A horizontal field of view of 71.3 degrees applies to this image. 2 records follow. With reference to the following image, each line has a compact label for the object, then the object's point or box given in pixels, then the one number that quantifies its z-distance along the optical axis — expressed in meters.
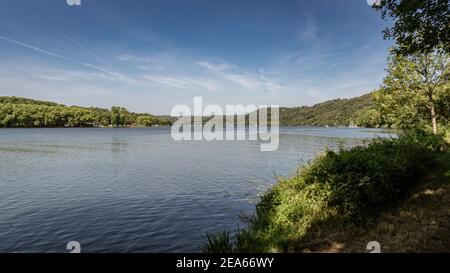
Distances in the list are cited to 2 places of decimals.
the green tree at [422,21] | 11.79
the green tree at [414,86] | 30.47
